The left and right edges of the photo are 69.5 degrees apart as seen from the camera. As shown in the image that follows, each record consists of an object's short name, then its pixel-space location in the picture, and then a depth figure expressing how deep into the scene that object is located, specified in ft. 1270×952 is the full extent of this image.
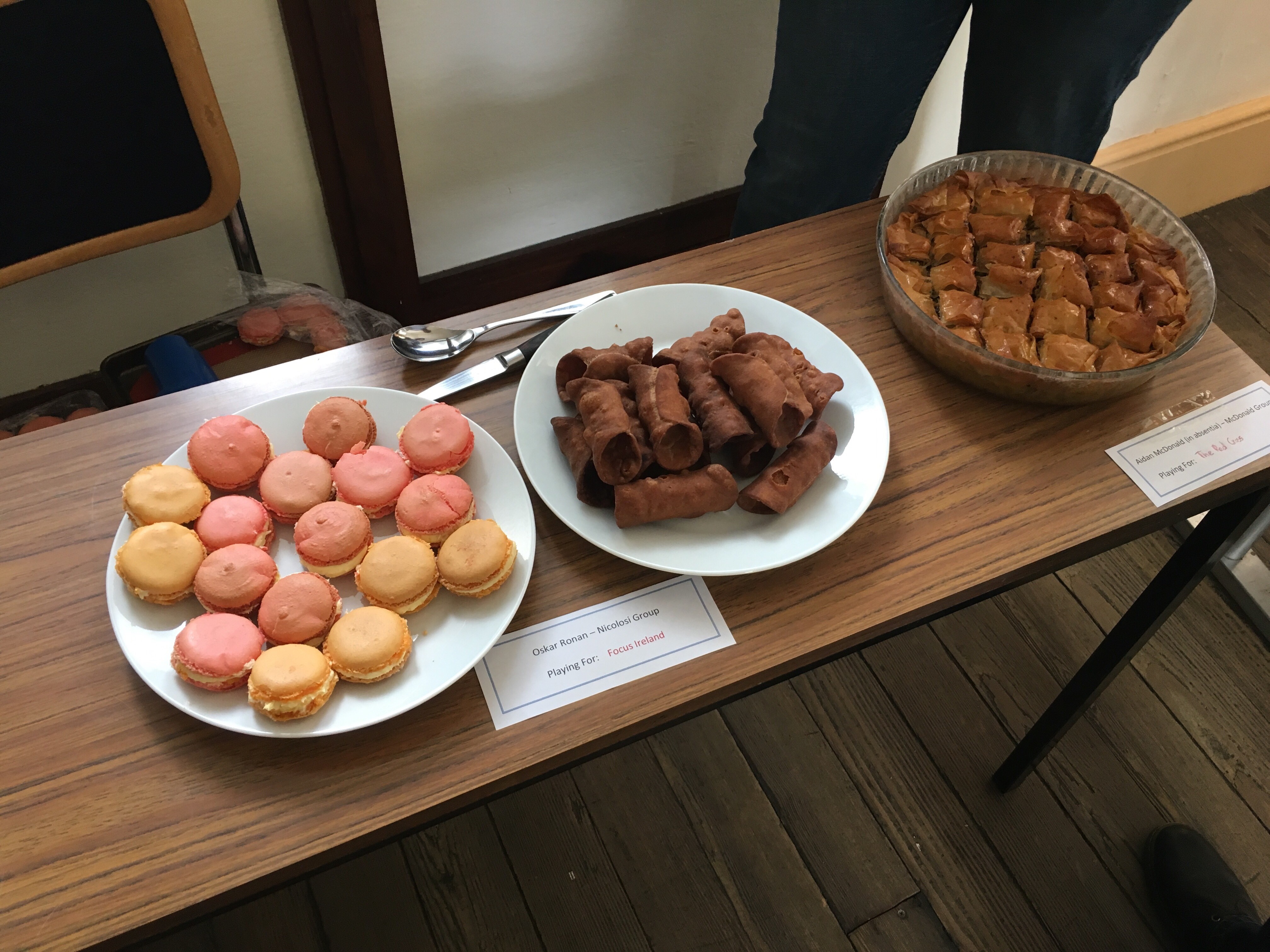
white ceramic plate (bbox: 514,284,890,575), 2.54
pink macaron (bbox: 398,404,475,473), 2.56
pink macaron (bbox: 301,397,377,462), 2.59
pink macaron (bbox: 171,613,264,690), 2.15
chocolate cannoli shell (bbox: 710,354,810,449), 2.54
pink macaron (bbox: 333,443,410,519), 2.48
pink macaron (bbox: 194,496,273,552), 2.39
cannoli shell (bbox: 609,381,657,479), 2.55
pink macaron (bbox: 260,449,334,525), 2.47
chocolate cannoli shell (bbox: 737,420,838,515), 2.56
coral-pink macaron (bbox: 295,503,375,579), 2.37
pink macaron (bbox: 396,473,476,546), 2.44
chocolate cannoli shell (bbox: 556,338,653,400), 2.69
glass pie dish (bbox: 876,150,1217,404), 2.88
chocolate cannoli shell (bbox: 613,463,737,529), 2.48
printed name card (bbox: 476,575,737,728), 2.40
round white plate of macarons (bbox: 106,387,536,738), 2.19
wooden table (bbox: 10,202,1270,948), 2.12
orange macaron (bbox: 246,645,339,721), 2.13
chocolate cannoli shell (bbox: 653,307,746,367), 2.76
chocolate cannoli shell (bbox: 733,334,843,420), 2.71
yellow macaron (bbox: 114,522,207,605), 2.28
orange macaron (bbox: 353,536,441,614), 2.34
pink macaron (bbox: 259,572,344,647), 2.27
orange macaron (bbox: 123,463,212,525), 2.42
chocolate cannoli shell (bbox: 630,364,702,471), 2.52
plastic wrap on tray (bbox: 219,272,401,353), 4.42
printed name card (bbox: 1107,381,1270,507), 2.89
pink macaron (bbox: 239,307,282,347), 4.40
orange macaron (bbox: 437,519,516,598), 2.34
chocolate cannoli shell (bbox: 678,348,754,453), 2.56
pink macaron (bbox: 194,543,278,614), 2.28
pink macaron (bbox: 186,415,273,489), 2.50
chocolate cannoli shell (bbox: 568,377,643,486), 2.48
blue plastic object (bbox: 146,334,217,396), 4.13
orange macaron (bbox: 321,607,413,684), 2.22
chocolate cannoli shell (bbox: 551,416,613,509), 2.56
